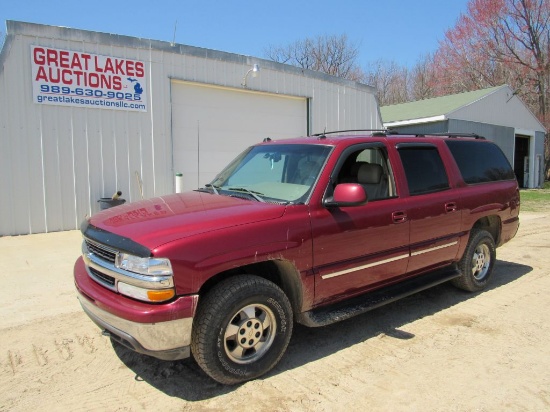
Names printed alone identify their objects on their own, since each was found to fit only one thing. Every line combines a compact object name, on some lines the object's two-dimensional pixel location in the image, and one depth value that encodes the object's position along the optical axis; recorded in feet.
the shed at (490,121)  67.67
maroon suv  9.63
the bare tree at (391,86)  150.71
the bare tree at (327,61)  141.49
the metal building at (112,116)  28.02
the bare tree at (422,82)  142.51
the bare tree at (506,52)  96.32
